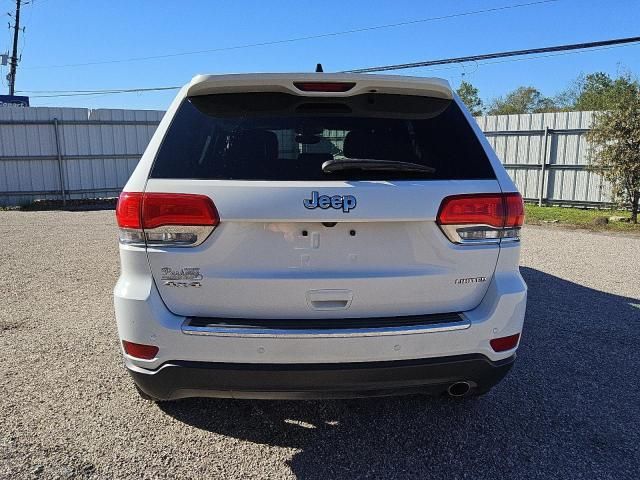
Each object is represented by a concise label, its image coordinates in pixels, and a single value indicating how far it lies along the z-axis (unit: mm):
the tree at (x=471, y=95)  42281
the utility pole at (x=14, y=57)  30031
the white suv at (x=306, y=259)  2111
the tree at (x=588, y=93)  29297
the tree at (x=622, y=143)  10961
